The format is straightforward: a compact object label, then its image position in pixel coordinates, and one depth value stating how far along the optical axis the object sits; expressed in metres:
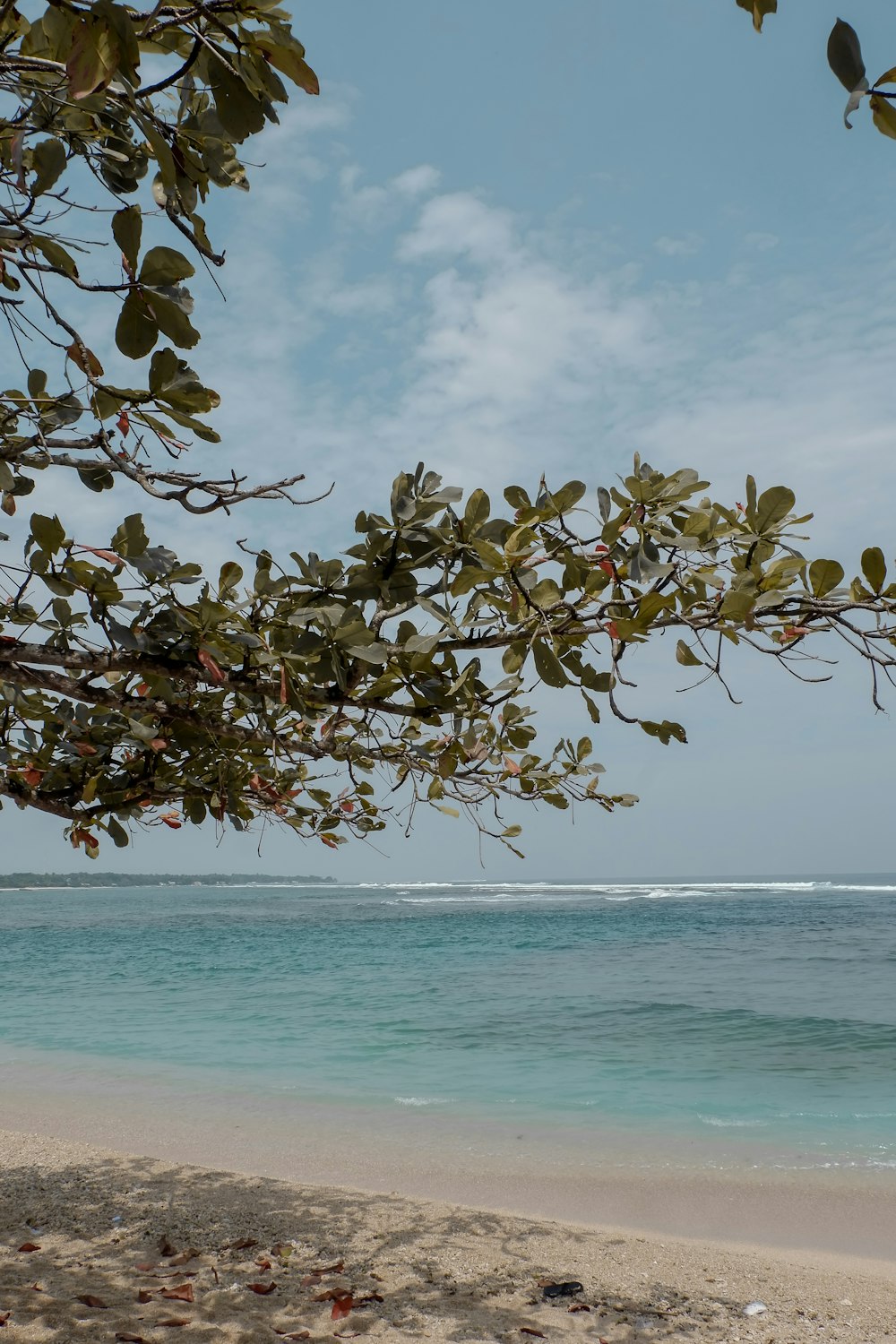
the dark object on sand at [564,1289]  3.30
